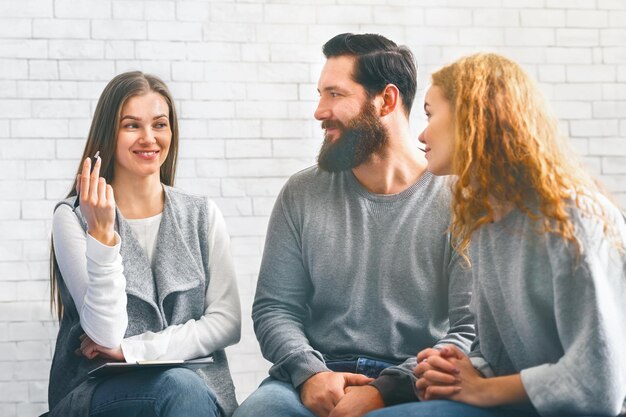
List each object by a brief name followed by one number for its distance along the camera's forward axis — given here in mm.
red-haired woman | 1752
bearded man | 2463
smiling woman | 2312
